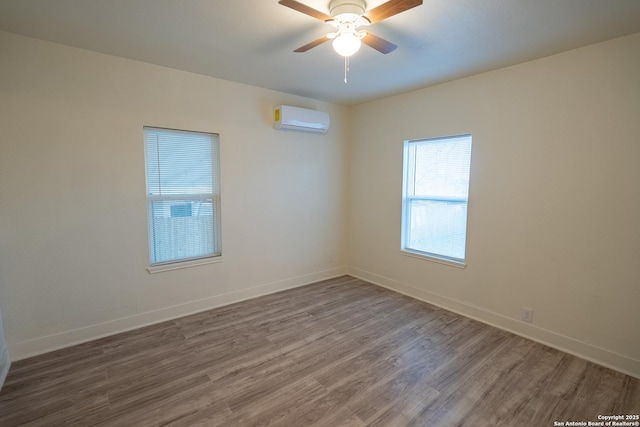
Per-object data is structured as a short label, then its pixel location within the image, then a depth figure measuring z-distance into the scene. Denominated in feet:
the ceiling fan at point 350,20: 5.73
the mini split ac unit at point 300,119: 11.96
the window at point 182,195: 10.08
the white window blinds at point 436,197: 11.14
